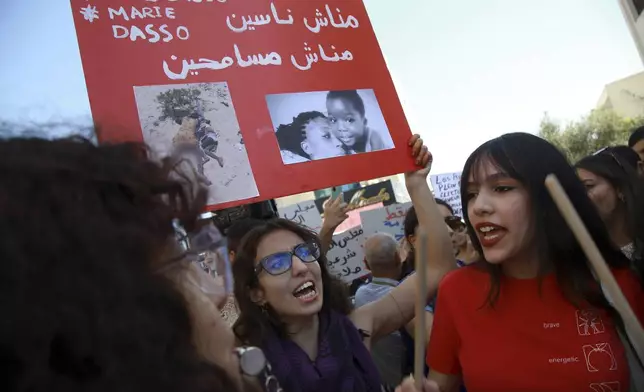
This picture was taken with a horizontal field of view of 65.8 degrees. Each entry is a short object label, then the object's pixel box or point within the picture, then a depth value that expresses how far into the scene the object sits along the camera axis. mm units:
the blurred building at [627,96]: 26297
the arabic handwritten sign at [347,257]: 5219
